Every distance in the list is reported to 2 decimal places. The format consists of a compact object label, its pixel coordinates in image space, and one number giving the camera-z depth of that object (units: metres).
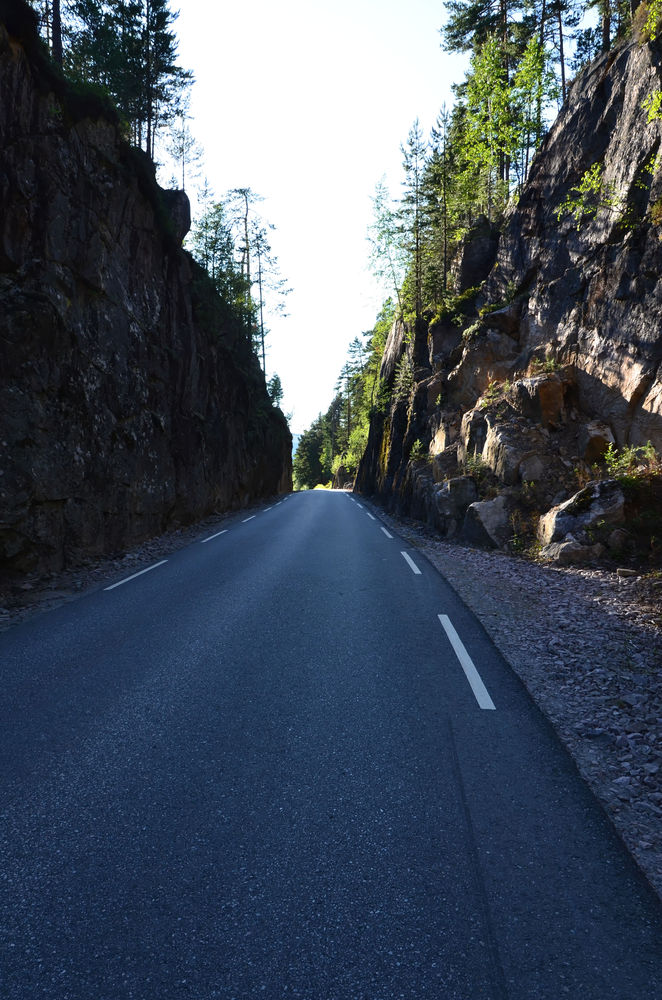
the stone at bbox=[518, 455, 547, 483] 13.64
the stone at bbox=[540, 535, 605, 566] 10.39
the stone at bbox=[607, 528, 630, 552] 10.17
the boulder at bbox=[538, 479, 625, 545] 10.55
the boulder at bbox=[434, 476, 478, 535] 15.38
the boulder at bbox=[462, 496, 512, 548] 13.19
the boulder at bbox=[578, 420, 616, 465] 12.88
